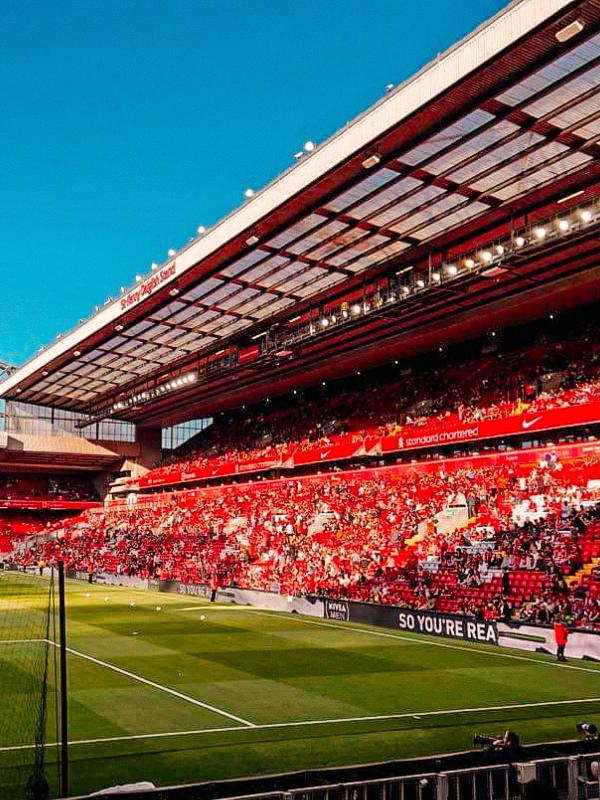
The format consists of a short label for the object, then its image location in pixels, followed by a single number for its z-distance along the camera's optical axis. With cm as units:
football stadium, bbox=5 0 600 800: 1377
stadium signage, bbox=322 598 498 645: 2523
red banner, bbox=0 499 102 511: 7931
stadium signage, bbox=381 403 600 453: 3444
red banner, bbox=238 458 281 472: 5491
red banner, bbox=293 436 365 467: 4773
